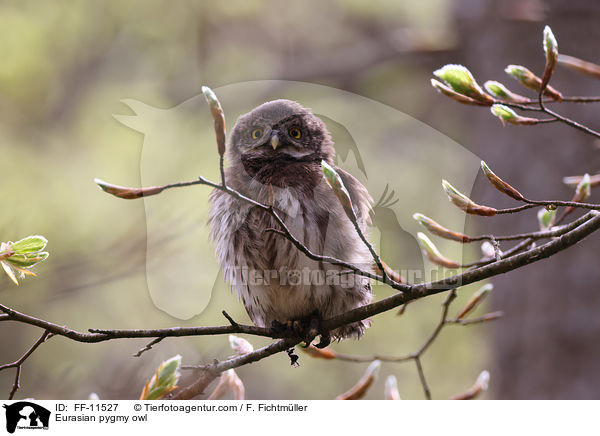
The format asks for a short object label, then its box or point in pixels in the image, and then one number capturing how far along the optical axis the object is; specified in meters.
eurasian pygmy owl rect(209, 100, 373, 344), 5.84
